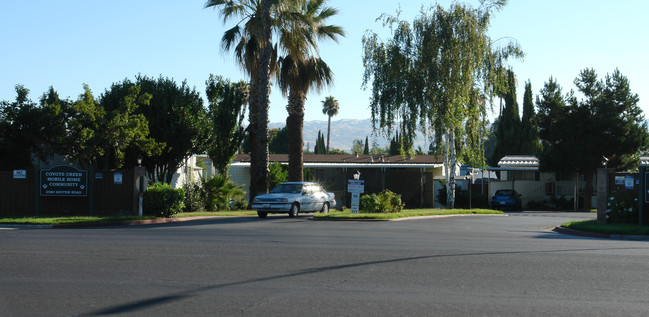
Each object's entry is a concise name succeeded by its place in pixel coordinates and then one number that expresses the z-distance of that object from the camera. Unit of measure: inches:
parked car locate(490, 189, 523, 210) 1690.5
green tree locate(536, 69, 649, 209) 1697.8
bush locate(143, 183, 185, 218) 1008.9
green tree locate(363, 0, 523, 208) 1286.9
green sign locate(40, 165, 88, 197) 1009.5
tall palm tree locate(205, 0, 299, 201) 1197.1
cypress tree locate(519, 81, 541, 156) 2369.6
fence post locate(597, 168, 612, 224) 892.6
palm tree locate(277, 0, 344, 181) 1252.6
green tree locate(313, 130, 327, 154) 3352.1
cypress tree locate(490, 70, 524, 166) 2362.2
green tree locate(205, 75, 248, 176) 1346.0
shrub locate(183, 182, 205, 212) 1179.9
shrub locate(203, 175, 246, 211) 1235.2
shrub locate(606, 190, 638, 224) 854.2
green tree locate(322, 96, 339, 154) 3718.0
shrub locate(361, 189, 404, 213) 1099.9
